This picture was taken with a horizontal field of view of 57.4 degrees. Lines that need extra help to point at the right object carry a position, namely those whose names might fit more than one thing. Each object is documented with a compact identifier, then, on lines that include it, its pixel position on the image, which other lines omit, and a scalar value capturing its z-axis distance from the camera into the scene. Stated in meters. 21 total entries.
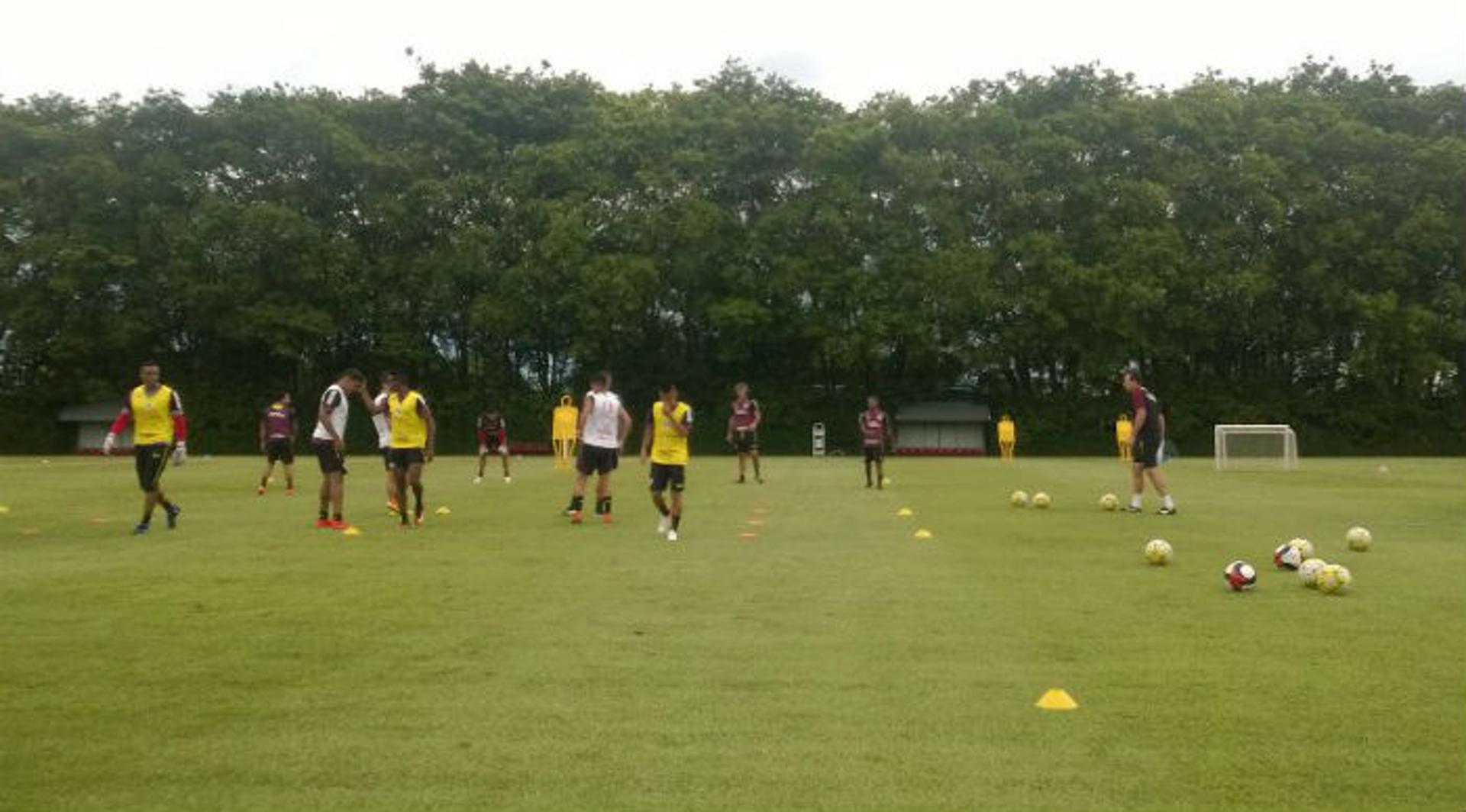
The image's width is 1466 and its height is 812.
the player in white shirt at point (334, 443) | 16.81
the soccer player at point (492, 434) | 28.27
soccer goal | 39.25
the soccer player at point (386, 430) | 17.92
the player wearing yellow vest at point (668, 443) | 15.55
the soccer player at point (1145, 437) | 19.16
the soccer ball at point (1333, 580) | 10.41
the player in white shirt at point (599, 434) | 17.31
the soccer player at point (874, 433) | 25.64
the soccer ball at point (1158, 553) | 12.36
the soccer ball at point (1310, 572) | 10.61
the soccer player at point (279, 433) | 24.25
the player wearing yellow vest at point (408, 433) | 17.03
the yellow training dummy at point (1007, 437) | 51.88
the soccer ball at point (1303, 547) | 12.01
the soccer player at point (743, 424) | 28.06
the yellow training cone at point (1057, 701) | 6.51
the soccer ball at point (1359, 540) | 13.73
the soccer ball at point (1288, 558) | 11.87
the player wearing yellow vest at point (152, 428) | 15.74
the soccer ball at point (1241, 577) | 10.58
